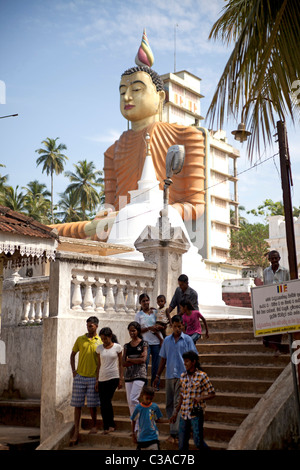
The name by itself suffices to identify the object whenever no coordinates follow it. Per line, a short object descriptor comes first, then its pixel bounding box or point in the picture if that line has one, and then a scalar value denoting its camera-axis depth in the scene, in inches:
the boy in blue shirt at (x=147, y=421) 249.0
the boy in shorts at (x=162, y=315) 370.0
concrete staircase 297.4
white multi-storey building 2043.6
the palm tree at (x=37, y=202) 2077.6
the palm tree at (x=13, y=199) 1926.7
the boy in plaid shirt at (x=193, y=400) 250.4
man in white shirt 343.3
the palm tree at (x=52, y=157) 2326.5
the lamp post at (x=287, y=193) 272.5
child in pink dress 339.3
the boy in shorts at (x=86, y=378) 324.7
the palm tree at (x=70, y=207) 2405.3
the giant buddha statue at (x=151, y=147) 1306.6
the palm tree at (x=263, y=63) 311.3
